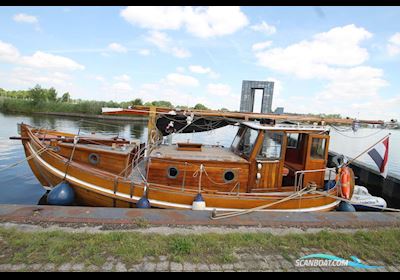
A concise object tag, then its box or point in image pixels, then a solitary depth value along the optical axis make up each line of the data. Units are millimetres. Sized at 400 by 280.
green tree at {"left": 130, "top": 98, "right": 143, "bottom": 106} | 59703
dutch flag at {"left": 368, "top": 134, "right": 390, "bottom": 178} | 6395
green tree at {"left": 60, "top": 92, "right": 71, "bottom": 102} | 82000
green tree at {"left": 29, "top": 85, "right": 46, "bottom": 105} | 60338
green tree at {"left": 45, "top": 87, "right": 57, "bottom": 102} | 69781
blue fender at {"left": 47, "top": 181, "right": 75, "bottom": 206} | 6258
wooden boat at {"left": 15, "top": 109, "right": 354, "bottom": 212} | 6379
